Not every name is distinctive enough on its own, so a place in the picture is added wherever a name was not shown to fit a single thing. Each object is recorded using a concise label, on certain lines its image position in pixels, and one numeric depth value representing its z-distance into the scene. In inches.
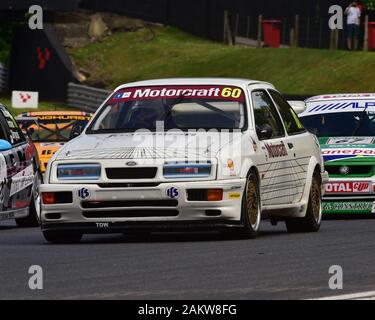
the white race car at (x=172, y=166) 542.9
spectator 1815.9
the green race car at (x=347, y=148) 741.9
